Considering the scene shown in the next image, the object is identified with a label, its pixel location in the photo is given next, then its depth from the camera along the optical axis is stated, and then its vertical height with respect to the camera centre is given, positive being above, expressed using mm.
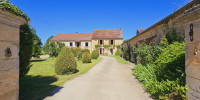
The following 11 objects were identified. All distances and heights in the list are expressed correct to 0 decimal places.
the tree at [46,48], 21228 +427
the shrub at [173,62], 2840 -370
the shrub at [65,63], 6660 -864
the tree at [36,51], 15697 -163
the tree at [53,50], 20234 -5
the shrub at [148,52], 4680 -101
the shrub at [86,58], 12675 -1008
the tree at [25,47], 3478 +106
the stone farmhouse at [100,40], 28955 +2846
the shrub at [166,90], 2591 -1145
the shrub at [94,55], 18139 -903
